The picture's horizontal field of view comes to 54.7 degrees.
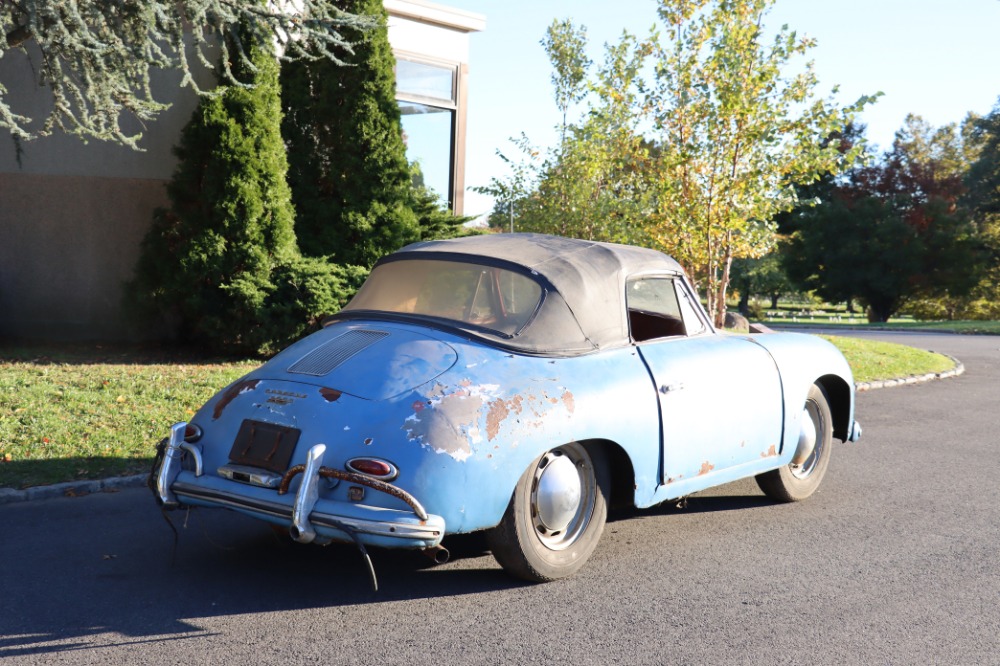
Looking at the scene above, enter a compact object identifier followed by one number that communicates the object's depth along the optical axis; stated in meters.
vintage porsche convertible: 4.38
